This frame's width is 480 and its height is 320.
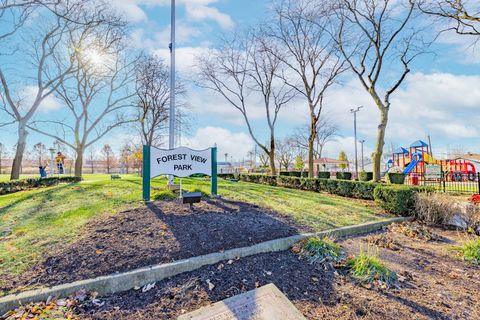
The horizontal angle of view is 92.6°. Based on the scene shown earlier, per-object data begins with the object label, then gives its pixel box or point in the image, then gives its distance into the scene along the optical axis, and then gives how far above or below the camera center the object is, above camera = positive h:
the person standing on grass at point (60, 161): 19.86 +0.57
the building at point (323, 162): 36.50 +0.33
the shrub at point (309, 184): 11.57 -1.05
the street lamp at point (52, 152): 20.28 +1.47
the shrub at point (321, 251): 3.33 -1.33
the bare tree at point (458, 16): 8.77 +5.77
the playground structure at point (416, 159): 21.33 +0.35
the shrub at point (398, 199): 6.14 -0.99
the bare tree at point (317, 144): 43.47 +3.96
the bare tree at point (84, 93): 16.03 +5.83
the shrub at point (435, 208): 5.60 -1.12
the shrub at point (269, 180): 15.28 -1.03
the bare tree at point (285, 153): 48.06 +2.47
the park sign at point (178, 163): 5.58 +0.09
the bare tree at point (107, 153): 51.58 +3.35
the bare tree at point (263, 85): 17.84 +6.49
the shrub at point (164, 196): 5.81 -0.76
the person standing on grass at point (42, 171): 17.56 -0.22
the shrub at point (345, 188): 9.34 -1.02
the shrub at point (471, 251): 3.64 -1.47
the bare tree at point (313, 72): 15.08 +6.22
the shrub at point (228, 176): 22.63 -1.06
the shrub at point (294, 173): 21.48 -0.82
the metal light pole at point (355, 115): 27.31 +5.95
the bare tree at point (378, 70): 11.05 +4.61
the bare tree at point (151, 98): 19.75 +6.40
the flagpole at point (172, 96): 7.94 +2.44
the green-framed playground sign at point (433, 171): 11.36 -0.43
